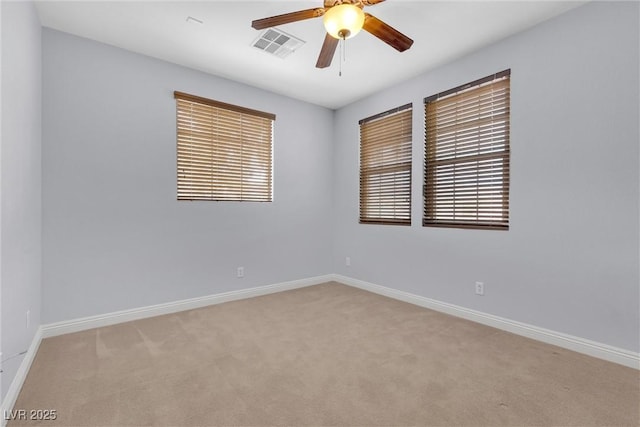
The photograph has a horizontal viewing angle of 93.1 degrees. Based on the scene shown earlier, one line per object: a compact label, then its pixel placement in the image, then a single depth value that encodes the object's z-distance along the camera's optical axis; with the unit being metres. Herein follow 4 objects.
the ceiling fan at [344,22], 1.76
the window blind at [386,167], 3.74
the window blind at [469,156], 2.84
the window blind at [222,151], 3.34
